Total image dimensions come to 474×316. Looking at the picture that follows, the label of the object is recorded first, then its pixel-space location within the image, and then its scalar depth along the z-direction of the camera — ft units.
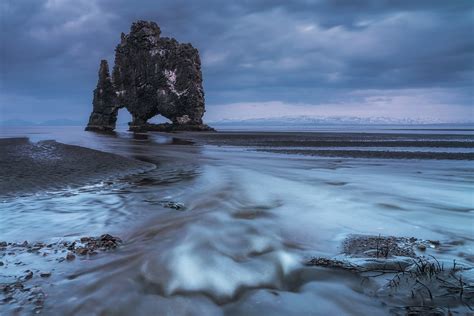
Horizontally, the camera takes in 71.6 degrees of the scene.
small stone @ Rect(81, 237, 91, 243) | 20.99
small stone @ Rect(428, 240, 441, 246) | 21.77
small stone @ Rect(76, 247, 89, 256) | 18.98
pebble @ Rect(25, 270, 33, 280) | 15.69
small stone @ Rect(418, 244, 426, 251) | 20.47
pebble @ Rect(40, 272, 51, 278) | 15.82
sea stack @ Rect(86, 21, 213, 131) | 258.98
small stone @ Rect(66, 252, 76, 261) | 18.12
